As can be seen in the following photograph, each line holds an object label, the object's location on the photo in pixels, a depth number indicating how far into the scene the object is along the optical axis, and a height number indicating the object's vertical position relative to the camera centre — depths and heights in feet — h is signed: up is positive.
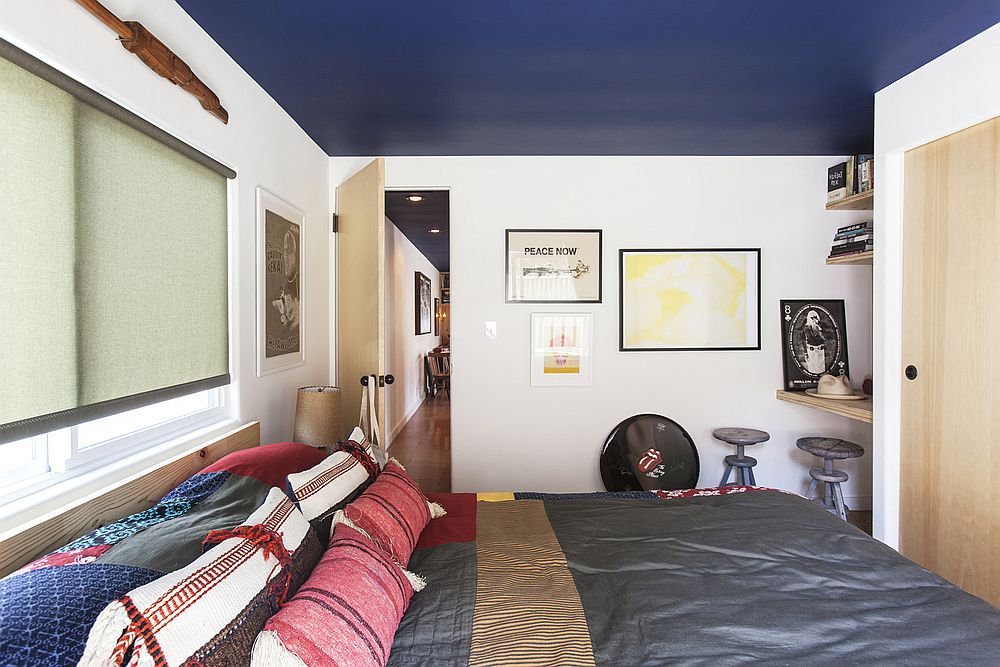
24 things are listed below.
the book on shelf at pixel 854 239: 10.84 +1.89
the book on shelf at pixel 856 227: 11.11 +2.17
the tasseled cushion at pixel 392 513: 4.84 -1.87
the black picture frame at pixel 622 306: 11.89 +0.48
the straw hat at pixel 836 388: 10.73 -1.28
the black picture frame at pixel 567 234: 11.87 +1.65
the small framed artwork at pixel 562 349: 11.92 -0.51
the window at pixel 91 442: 4.15 -1.09
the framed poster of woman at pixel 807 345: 12.00 -0.42
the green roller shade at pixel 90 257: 3.82 +0.64
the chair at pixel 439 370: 30.68 -2.62
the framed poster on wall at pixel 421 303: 24.70 +1.24
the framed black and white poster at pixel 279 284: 7.89 +0.72
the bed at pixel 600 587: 3.31 -2.37
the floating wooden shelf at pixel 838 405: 9.61 -1.55
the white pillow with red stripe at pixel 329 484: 4.75 -1.57
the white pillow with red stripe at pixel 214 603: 2.47 -1.53
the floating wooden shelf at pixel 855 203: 10.75 +2.73
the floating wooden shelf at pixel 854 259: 10.72 +1.48
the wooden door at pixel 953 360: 7.25 -0.49
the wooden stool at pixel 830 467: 10.07 -2.86
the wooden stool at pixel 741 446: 10.80 -2.54
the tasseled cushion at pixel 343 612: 3.05 -1.88
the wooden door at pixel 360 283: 9.92 +0.92
